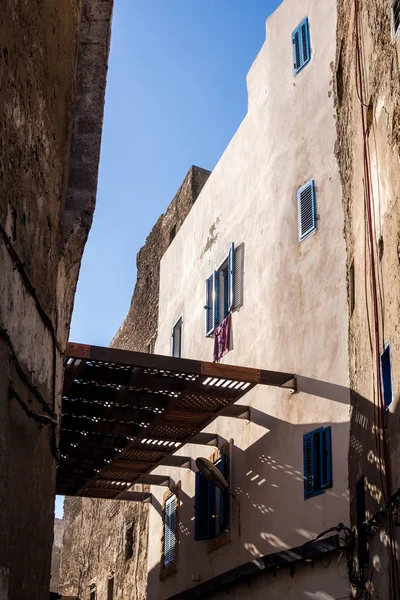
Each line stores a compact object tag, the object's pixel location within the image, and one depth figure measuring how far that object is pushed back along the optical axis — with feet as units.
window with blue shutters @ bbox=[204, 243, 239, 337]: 44.78
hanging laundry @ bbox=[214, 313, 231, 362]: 45.16
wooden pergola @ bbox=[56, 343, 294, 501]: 34.73
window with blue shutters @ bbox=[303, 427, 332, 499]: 32.40
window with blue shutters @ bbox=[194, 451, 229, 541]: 41.45
